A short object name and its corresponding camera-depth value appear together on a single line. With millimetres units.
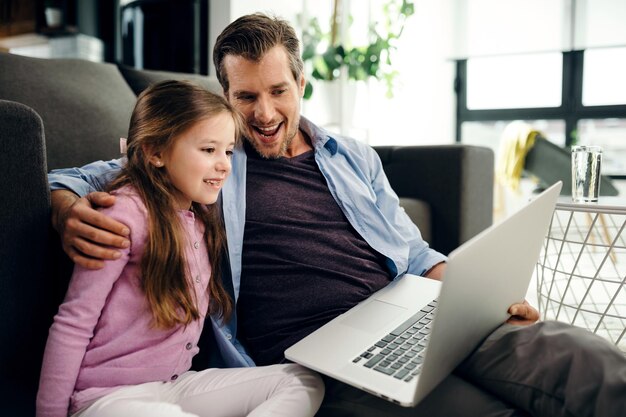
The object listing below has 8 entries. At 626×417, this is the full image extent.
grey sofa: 657
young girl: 704
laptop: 577
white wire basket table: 1223
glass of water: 1343
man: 729
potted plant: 3133
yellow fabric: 3355
